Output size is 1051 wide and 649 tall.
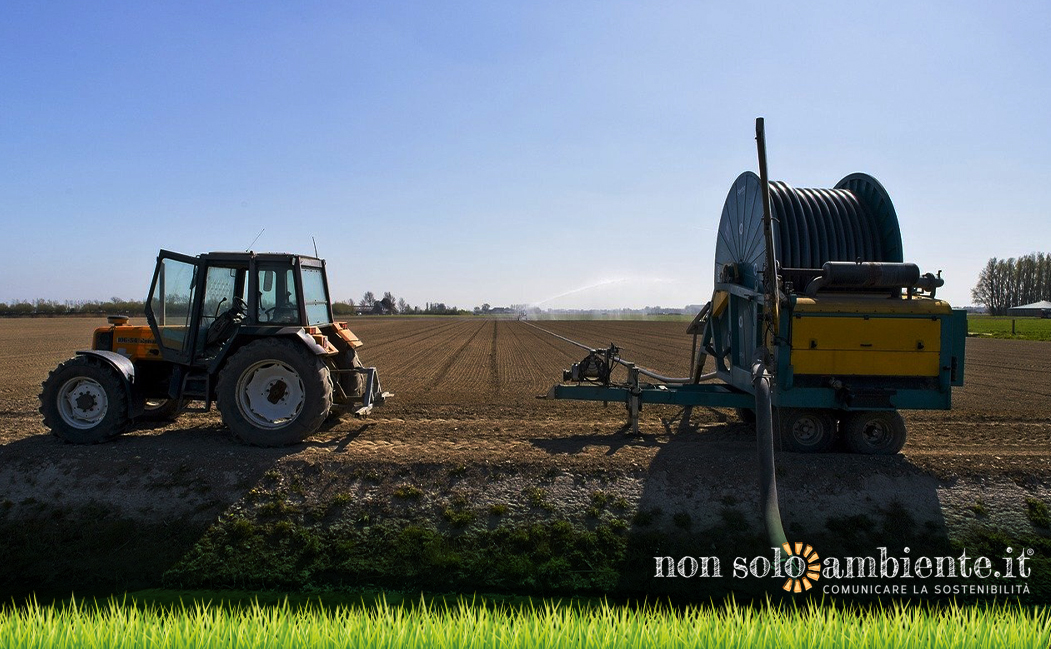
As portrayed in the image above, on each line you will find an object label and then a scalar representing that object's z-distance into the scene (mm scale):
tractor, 8039
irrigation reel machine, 7500
